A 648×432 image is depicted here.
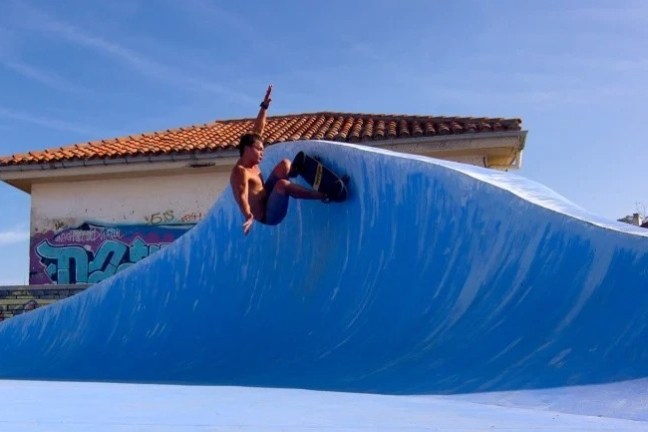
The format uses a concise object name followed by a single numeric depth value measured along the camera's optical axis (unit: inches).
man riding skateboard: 265.7
